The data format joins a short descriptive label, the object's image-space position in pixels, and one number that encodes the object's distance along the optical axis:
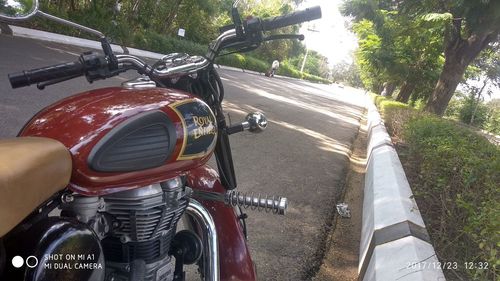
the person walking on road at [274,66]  26.59
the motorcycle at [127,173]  1.11
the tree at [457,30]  8.91
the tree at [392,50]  13.84
